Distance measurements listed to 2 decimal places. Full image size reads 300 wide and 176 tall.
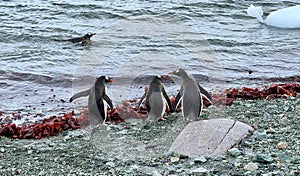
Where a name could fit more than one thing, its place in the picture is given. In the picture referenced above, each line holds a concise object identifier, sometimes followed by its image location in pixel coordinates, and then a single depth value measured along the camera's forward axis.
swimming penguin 13.55
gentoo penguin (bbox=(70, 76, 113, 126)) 7.38
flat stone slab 5.80
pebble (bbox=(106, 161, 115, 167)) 5.71
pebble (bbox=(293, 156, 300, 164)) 5.29
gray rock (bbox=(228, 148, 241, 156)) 5.64
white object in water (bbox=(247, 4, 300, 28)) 15.29
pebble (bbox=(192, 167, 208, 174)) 5.27
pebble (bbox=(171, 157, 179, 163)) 5.66
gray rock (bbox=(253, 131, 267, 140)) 6.09
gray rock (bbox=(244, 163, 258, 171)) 5.21
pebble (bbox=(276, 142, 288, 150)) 5.71
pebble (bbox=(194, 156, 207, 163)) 5.56
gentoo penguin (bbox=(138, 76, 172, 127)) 7.33
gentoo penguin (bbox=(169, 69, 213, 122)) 7.25
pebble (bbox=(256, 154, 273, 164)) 5.34
